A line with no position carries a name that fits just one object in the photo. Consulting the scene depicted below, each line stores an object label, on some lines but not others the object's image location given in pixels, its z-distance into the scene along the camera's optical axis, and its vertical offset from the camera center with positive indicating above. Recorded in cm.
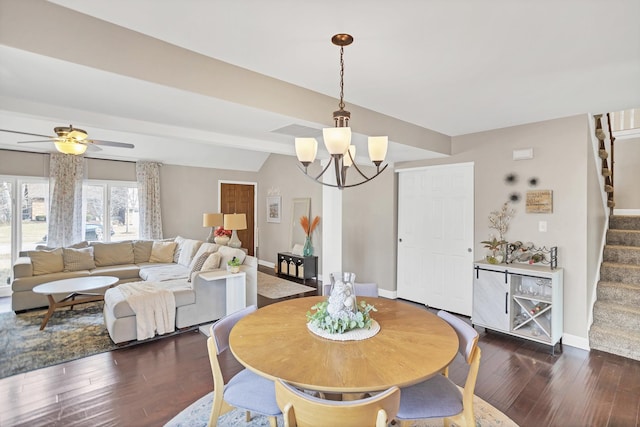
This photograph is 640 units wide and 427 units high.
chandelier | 192 +42
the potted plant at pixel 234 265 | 414 -70
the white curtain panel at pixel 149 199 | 662 +21
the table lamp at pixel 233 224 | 544 -24
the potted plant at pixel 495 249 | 387 -47
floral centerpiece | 190 -61
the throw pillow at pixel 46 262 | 466 -76
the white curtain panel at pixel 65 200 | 558 +16
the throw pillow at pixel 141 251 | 586 -75
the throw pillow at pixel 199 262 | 434 -70
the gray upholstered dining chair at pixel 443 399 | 168 -101
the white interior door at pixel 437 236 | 437 -37
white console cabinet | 342 -99
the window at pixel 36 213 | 532 -7
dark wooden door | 801 +16
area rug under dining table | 222 -145
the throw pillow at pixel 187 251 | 560 -72
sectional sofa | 383 -95
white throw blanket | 351 -109
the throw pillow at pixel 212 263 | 427 -70
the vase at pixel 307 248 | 656 -77
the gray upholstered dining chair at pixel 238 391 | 170 -99
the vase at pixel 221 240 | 534 -49
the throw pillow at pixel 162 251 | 596 -77
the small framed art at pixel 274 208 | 789 +4
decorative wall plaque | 362 +11
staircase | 329 -93
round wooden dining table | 144 -73
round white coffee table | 386 -95
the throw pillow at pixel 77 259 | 501 -78
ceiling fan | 364 +79
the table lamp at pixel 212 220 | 619 -20
